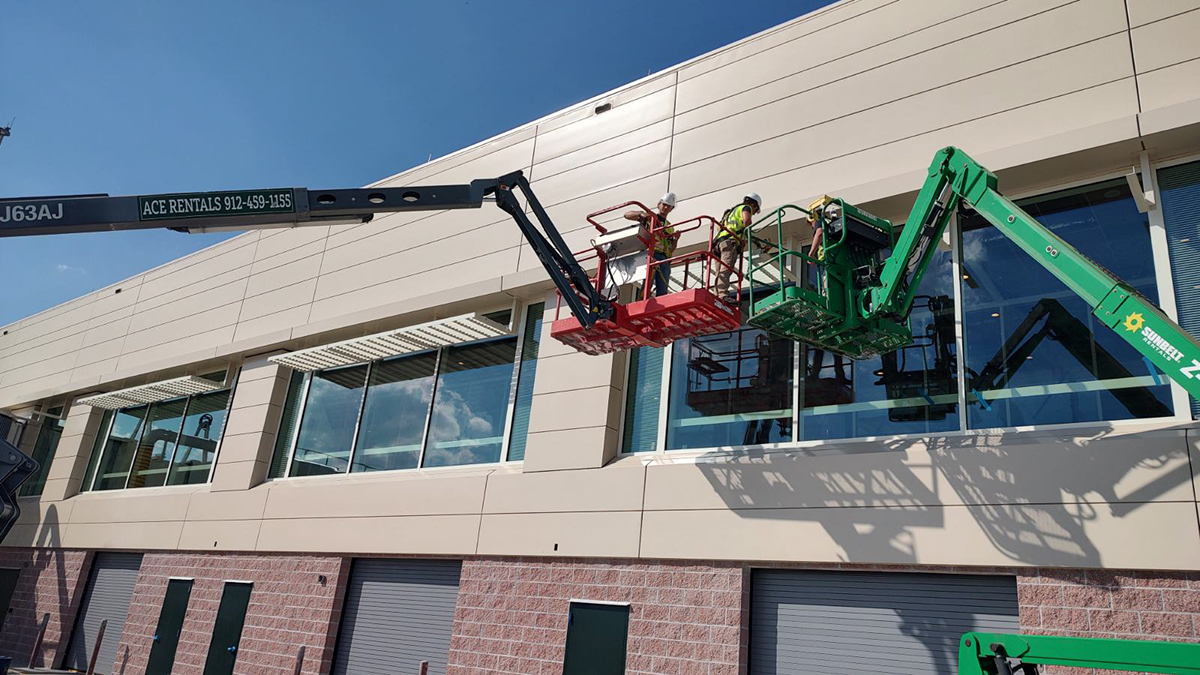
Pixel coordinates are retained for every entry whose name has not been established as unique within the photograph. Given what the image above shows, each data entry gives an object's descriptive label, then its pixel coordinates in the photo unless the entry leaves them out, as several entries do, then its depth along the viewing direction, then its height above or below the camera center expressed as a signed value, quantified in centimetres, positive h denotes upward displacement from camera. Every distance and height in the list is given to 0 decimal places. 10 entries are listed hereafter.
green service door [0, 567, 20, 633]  2014 +30
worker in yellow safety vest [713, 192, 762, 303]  949 +474
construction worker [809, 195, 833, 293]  889 +461
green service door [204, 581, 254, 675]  1445 -11
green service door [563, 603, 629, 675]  995 +26
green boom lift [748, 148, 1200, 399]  739 +404
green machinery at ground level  474 +34
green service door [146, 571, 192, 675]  1554 -18
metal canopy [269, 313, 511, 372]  1360 +491
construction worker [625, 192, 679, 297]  985 +489
